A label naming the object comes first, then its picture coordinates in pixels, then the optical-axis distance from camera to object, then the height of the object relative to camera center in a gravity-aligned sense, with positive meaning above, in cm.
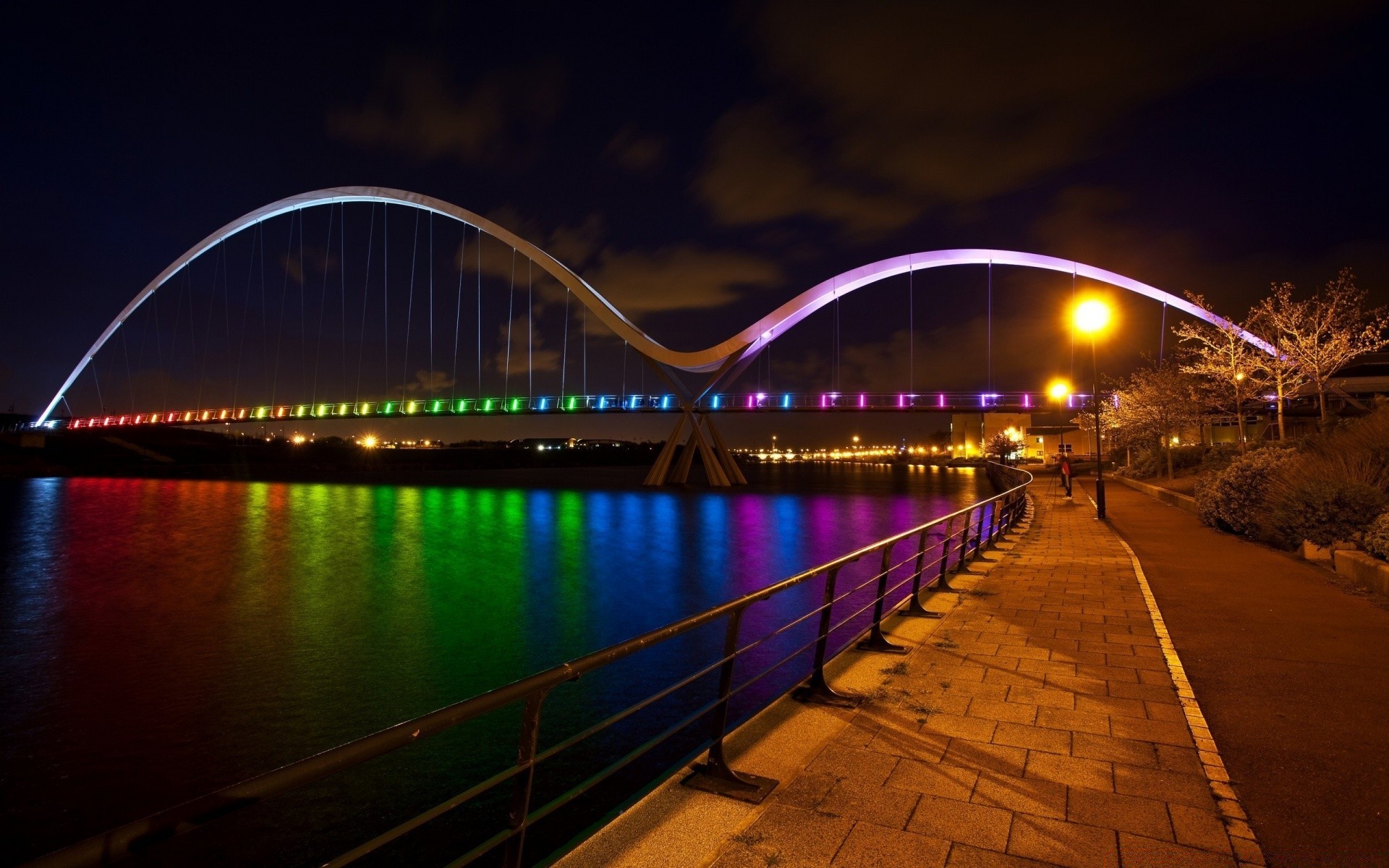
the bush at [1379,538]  897 -99
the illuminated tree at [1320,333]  2452 +421
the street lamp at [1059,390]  2919 +256
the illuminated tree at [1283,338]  2562 +420
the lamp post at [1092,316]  1702 +314
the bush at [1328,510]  1062 -79
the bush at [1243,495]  1395 -77
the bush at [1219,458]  2673 -8
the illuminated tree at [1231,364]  2769 +348
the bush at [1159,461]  3584 -24
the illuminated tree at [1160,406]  3494 +239
